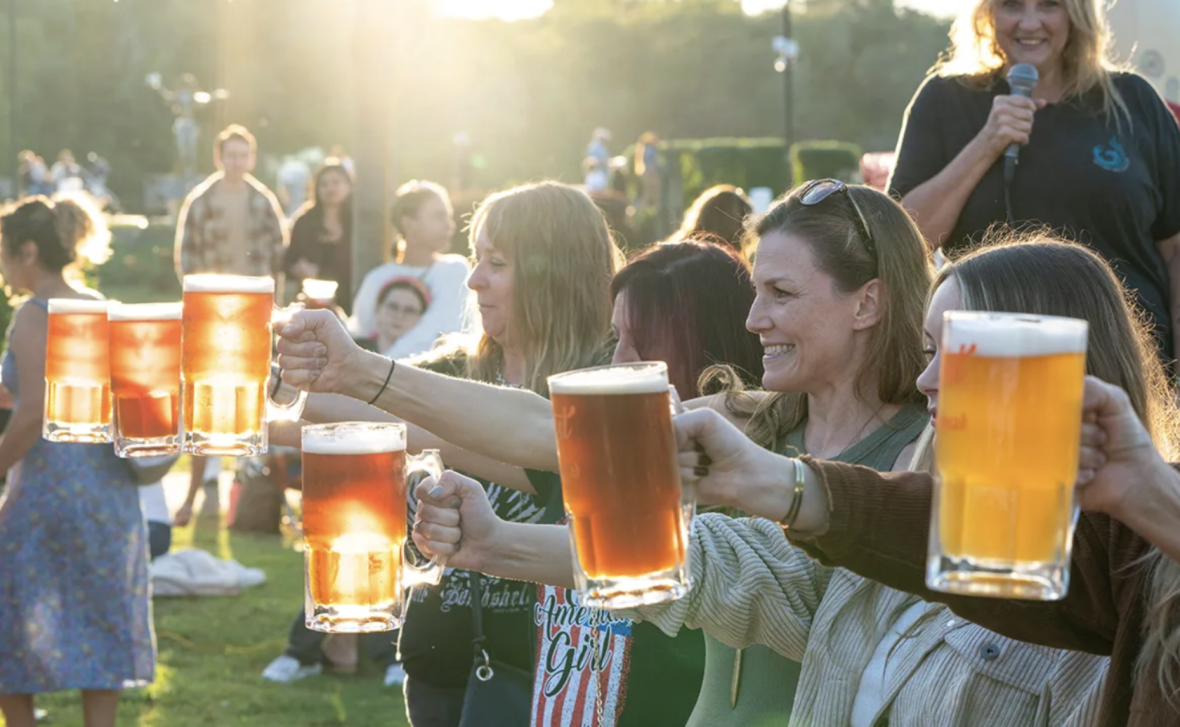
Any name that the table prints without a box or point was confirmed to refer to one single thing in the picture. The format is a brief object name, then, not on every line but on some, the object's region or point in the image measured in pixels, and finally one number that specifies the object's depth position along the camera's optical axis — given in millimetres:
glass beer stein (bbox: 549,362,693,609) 1761
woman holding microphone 4109
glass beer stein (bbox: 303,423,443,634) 2328
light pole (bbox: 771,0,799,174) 33062
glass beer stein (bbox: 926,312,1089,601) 1556
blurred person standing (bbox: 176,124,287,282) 10672
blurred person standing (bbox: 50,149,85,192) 29719
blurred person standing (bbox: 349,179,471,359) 7574
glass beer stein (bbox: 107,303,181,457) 2670
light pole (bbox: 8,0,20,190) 28578
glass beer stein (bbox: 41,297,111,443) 2877
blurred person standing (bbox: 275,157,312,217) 19391
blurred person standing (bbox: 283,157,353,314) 10711
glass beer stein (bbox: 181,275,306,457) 2533
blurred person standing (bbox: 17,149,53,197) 29081
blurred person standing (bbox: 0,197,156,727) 5555
